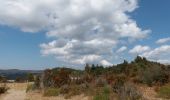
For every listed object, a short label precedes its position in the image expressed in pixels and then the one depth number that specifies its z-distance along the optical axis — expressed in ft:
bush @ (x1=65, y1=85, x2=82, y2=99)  26.56
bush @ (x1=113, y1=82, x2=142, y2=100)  21.88
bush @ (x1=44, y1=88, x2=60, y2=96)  28.29
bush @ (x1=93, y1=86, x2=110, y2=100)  22.89
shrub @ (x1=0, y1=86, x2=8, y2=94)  33.54
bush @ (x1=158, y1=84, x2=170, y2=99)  24.23
